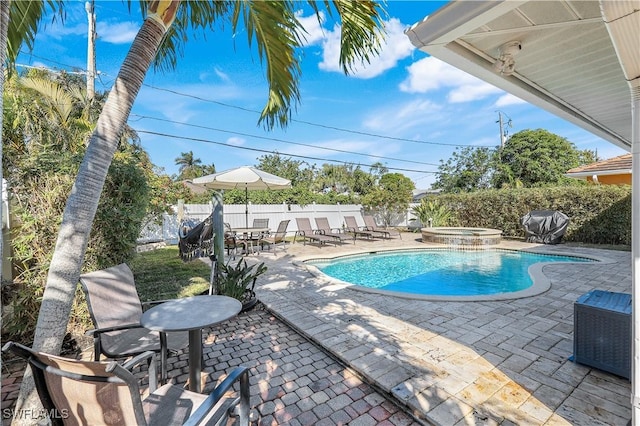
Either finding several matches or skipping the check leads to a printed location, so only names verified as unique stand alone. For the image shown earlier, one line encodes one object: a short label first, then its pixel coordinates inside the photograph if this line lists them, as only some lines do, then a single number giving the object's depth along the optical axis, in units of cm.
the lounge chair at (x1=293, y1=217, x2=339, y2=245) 1154
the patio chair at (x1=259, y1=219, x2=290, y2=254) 1049
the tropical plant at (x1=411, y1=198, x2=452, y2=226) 1538
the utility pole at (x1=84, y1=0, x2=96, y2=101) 1053
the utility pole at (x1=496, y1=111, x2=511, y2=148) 2488
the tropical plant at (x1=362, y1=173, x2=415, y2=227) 1777
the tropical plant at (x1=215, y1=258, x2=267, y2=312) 450
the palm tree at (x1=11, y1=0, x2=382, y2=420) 221
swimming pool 666
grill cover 1095
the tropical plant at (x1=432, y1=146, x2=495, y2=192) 2491
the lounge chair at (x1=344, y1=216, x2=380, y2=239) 1320
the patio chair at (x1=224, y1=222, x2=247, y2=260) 950
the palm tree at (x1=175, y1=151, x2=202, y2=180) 4512
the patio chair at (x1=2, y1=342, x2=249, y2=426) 130
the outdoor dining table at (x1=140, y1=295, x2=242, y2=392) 226
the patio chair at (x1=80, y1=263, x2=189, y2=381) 249
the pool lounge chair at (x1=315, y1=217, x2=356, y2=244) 1350
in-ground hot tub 1146
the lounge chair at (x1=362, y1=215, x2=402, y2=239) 1434
